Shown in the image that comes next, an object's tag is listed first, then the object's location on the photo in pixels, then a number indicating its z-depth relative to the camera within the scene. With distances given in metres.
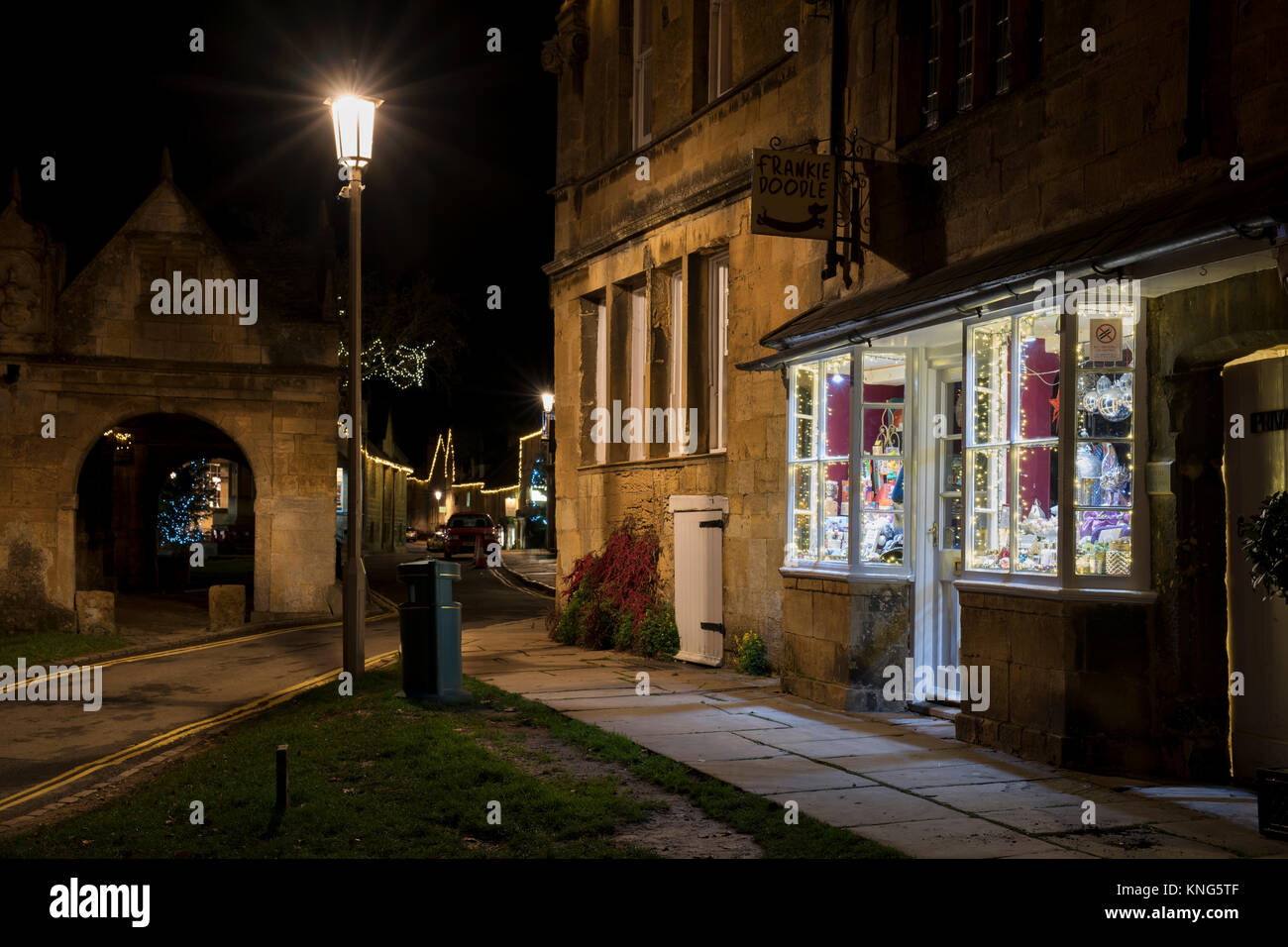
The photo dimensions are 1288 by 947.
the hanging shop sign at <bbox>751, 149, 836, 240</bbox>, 11.09
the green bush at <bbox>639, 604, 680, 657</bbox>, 15.85
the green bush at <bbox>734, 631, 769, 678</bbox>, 13.70
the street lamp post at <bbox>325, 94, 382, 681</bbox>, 13.12
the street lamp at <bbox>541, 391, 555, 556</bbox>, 32.44
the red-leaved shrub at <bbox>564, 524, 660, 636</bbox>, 16.59
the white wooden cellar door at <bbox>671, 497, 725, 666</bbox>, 14.75
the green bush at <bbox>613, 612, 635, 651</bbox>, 16.72
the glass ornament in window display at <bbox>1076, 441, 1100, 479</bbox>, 8.41
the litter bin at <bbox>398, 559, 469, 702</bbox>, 11.61
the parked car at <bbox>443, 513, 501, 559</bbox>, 45.97
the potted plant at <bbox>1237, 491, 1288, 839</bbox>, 6.33
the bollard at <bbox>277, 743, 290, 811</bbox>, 7.25
